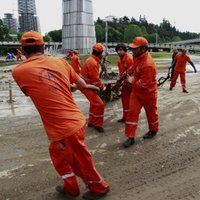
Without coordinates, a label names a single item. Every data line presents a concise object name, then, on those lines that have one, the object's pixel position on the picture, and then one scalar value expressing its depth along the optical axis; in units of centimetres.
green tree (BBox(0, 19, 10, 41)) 8494
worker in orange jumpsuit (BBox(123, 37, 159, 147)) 527
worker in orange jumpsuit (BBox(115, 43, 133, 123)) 668
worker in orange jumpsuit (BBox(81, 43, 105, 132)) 633
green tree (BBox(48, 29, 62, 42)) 11894
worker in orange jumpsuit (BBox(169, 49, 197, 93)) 1178
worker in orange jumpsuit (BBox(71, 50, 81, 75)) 1386
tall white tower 4212
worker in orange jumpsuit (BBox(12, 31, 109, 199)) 301
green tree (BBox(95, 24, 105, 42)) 11662
